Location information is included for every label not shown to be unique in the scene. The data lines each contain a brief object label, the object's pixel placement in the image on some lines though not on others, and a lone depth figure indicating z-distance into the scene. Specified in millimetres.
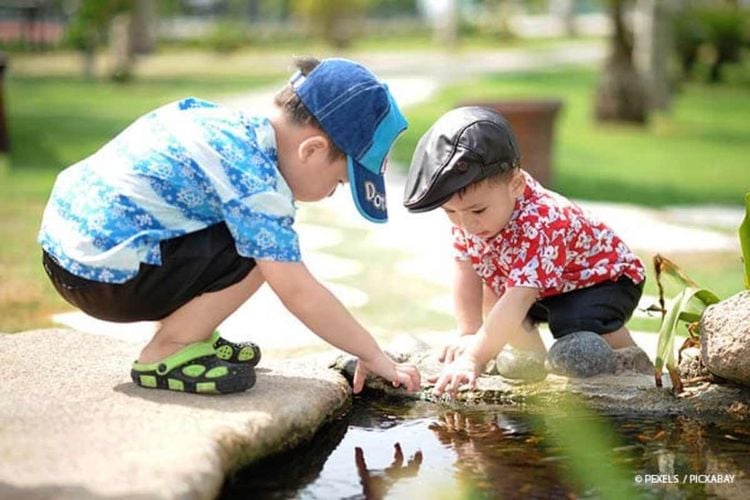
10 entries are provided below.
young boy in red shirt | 3385
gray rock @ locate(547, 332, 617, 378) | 3465
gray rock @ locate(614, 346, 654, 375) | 3549
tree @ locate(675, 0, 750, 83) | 18516
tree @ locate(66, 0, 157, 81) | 16109
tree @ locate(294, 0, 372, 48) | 26969
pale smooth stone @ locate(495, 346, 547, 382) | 3482
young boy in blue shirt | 3068
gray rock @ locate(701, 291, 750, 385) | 3219
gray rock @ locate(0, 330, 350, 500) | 2387
